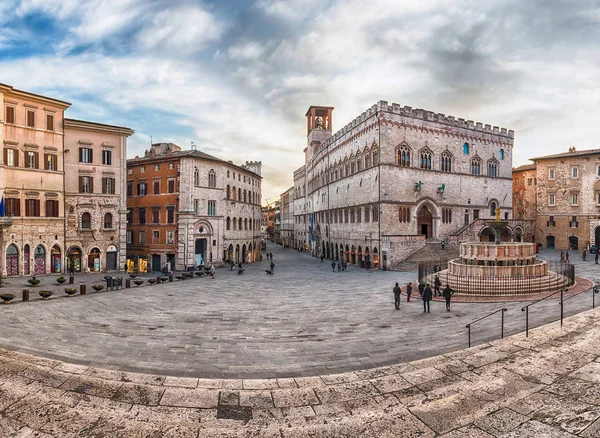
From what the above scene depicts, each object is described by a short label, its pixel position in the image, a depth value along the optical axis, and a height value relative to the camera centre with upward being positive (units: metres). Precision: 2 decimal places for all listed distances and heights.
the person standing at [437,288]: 21.20 -3.86
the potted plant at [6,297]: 19.72 -3.81
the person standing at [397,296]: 18.66 -3.79
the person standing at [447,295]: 17.97 -3.67
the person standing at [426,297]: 17.67 -3.65
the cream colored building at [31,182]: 30.55 +4.09
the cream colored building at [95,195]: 35.12 +3.24
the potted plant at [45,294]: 21.40 -3.99
